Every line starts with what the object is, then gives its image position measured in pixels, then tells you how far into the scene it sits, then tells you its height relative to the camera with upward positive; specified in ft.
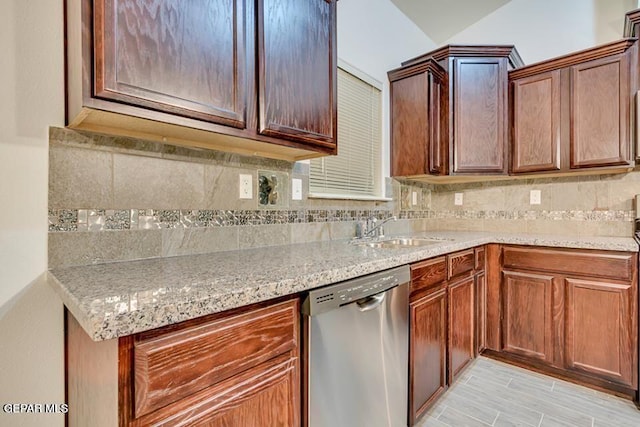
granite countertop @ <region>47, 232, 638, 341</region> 2.13 -0.61
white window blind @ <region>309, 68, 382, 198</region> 6.95 +1.54
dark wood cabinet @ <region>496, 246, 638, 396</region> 6.10 -2.14
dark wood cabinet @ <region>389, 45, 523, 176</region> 8.18 +2.49
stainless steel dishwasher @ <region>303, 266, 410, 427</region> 3.41 -1.71
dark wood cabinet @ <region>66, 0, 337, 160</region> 2.90 +1.56
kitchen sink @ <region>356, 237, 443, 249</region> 6.68 -0.67
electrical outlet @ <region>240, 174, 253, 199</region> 5.10 +0.42
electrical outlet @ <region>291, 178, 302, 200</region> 5.92 +0.44
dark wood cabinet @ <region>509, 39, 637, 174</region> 6.92 +2.33
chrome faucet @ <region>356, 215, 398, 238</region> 6.95 -0.39
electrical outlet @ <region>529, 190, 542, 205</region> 8.73 +0.38
